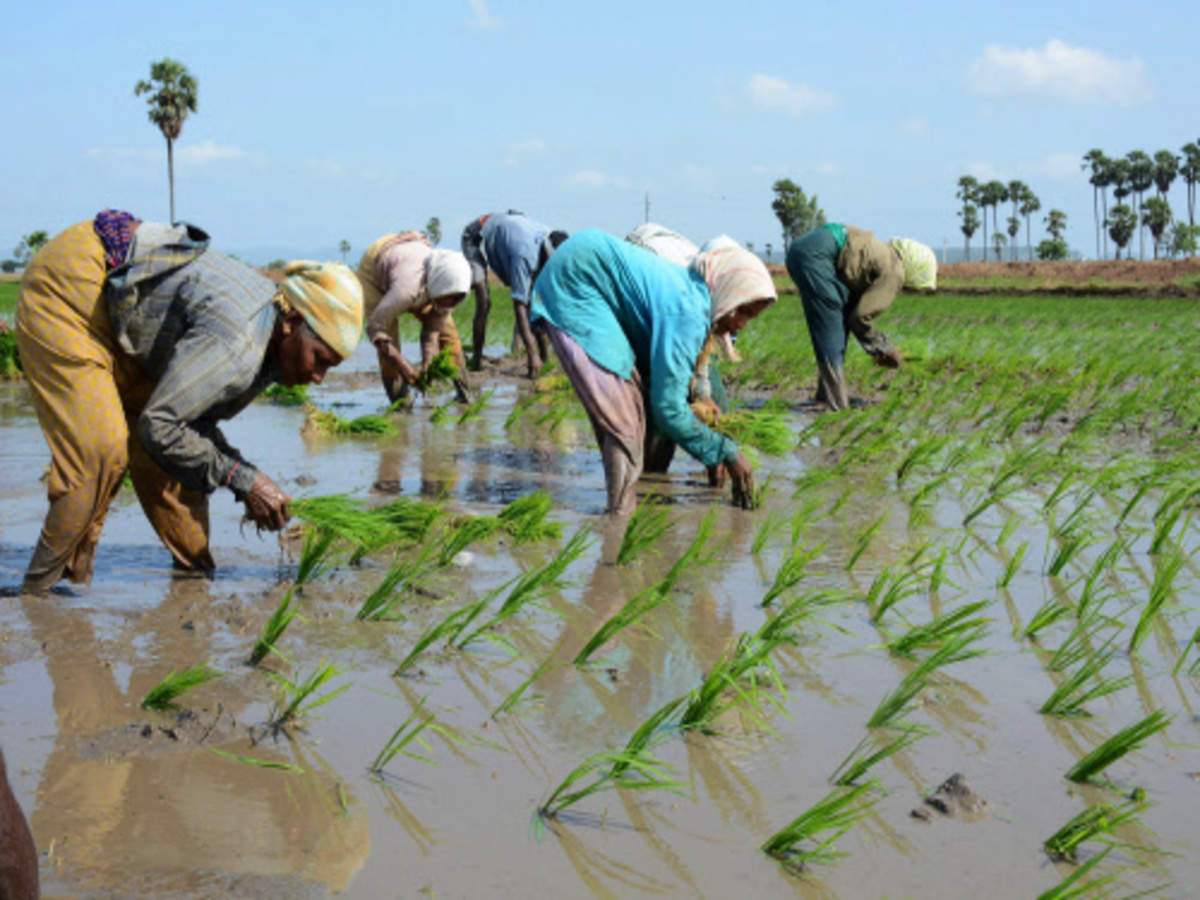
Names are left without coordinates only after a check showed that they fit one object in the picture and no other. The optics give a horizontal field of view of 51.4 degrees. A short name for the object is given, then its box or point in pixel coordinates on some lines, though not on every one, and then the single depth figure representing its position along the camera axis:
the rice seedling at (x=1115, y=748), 2.20
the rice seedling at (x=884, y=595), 3.29
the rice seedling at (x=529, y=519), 4.18
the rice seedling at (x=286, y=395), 7.98
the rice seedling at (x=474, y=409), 6.76
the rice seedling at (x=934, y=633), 2.87
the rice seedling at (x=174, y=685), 2.55
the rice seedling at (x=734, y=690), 2.52
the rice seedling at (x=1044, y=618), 3.15
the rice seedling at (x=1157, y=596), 3.05
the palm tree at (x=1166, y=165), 86.88
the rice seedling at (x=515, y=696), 2.54
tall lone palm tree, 41.44
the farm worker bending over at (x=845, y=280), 7.25
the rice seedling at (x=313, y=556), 3.54
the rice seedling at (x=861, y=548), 3.74
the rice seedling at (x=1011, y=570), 3.58
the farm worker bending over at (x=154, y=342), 3.19
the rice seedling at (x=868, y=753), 2.25
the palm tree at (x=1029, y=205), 94.88
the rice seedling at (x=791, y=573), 3.50
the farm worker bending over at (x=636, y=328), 4.35
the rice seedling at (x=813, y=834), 1.96
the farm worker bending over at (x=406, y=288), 6.57
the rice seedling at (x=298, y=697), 2.47
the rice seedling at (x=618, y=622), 2.90
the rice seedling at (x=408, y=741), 2.30
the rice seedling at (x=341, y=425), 6.67
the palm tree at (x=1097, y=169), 90.26
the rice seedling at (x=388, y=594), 3.20
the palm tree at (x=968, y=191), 91.56
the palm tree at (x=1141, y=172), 88.06
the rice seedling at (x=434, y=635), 2.82
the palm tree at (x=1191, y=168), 85.25
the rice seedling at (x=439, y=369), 7.04
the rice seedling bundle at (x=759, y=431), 5.55
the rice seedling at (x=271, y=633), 2.81
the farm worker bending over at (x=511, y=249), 8.79
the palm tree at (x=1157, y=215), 79.00
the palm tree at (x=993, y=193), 93.00
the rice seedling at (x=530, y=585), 3.06
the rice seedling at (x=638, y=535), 3.87
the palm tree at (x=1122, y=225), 76.25
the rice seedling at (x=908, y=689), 2.54
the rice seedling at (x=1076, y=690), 2.64
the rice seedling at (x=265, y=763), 2.29
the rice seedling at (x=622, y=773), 2.15
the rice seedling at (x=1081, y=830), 2.03
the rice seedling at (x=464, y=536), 3.77
